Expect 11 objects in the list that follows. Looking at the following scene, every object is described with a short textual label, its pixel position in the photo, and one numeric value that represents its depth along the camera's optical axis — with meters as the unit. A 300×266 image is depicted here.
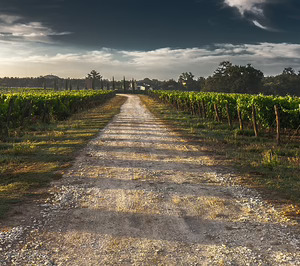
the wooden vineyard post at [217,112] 19.48
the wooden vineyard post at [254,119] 14.39
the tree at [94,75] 157.12
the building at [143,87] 140.00
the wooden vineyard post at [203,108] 22.60
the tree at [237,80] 77.88
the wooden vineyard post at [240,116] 15.77
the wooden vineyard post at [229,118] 17.25
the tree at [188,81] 128.88
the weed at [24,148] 10.25
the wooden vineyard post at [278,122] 12.32
